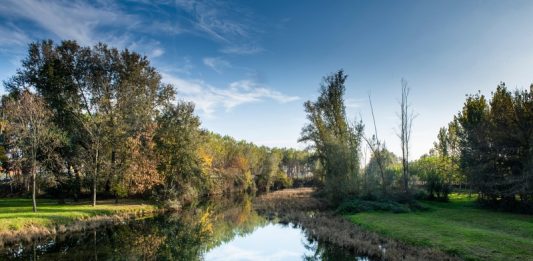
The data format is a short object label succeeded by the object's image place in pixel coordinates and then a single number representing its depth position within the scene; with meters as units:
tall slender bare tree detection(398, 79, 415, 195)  43.60
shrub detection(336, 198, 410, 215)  31.89
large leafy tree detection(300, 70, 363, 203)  38.25
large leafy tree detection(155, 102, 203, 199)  42.44
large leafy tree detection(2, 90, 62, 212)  27.06
